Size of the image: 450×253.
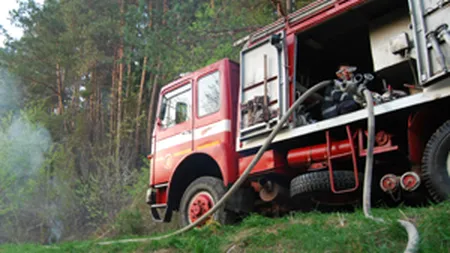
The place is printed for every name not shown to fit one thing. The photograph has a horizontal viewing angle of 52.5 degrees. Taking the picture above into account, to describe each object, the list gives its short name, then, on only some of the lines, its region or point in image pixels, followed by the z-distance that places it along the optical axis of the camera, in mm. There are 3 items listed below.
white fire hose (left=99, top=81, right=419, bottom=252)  3339
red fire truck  4516
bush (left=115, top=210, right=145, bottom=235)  10961
